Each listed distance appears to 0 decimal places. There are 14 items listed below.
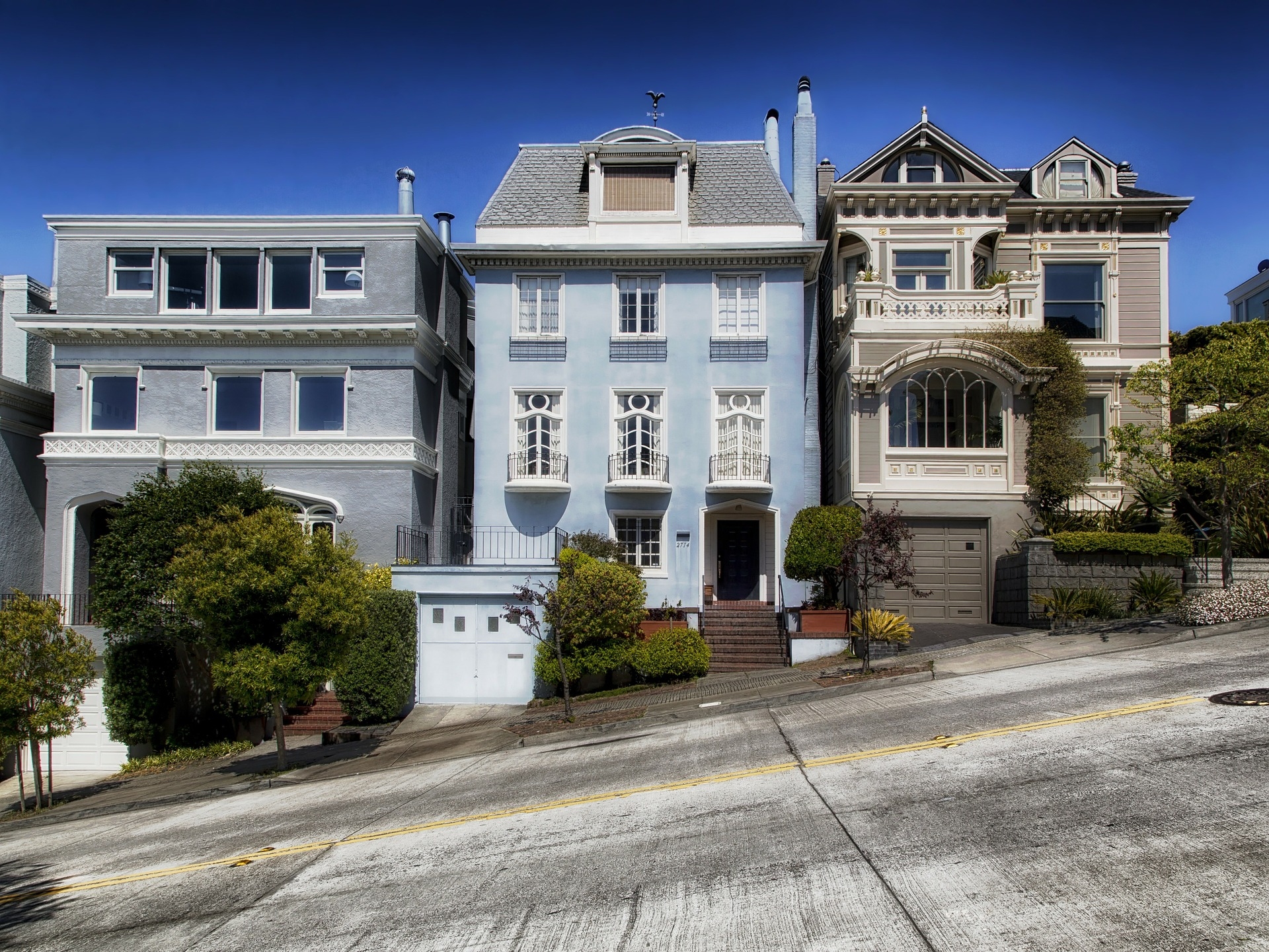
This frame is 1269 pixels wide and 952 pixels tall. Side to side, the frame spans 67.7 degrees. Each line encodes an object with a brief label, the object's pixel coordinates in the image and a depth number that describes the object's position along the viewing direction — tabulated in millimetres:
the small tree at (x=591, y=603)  18844
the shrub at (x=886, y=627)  18328
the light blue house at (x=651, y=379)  23078
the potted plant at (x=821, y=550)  19641
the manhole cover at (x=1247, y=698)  11430
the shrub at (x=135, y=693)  19812
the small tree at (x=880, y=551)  16656
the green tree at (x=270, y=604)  15609
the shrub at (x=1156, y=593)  18641
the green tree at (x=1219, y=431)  17797
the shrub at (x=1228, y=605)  17031
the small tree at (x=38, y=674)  15969
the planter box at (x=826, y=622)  20281
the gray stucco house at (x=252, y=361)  23219
